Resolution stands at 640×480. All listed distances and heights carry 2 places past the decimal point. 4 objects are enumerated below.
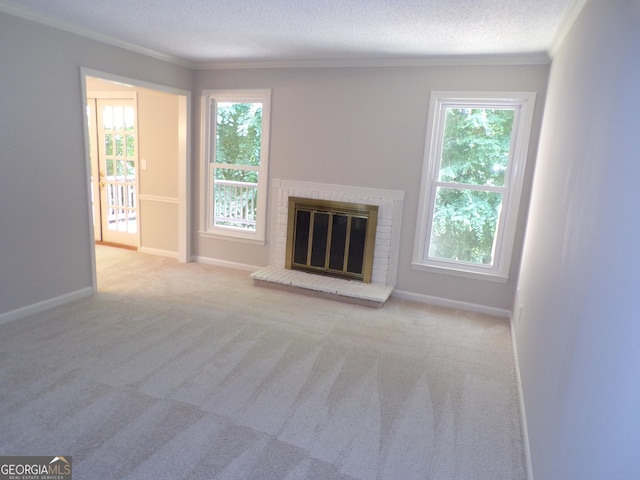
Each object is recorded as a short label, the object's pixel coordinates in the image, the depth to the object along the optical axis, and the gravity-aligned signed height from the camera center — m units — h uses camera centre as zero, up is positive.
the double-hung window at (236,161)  4.66 +0.02
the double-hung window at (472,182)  3.72 -0.03
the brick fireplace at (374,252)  4.09 -0.83
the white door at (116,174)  5.35 -0.27
